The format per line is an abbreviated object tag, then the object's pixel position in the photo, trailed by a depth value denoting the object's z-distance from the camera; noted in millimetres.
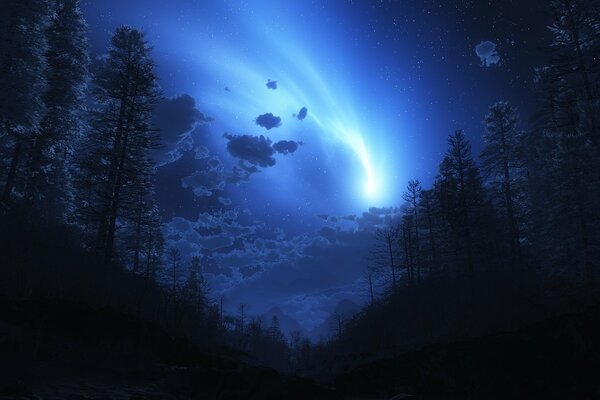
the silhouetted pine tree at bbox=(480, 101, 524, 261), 33938
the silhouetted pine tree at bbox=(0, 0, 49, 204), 17062
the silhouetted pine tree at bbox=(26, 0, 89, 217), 23062
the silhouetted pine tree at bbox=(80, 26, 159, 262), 20844
